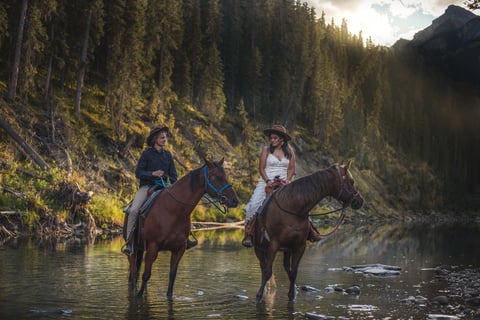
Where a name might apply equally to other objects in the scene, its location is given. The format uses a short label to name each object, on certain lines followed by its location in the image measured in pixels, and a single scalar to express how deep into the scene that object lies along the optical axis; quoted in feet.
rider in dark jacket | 35.50
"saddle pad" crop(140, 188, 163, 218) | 34.98
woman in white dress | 37.88
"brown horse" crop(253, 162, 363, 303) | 34.22
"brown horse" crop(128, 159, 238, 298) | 33.50
